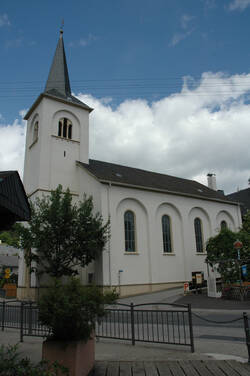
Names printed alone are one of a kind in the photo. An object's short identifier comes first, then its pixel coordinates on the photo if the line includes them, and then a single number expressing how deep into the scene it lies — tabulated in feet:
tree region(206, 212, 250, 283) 63.00
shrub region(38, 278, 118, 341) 16.75
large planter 16.56
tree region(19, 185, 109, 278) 65.21
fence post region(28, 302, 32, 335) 29.81
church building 76.74
